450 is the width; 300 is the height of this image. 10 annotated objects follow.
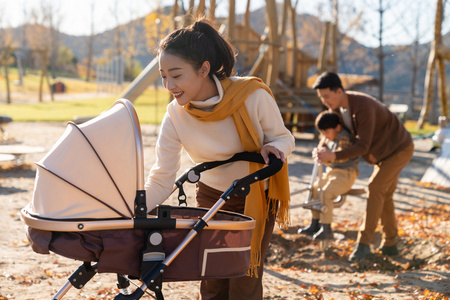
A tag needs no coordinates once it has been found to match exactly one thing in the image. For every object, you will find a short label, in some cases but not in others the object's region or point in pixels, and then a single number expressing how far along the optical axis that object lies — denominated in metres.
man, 5.14
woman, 2.73
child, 5.65
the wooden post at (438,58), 15.65
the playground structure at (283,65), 11.39
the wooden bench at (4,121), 13.59
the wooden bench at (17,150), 10.13
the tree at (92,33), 62.48
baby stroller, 2.31
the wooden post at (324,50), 14.58
